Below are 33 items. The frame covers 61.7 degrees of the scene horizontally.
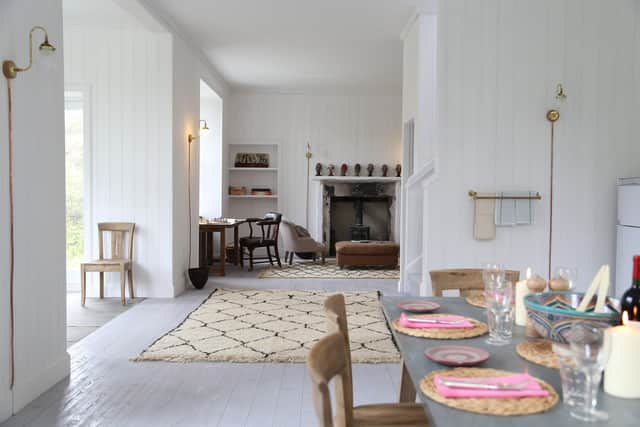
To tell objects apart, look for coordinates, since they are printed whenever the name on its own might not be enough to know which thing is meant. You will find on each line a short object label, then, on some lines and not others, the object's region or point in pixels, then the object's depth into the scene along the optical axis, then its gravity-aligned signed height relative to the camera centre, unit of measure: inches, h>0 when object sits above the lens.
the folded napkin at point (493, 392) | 49.5 -17.7
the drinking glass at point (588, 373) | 45.7 -14.7
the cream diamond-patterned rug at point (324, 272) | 303.1 -42.7
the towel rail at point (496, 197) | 175.6 +1.7
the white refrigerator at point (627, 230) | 164.7 -8.2
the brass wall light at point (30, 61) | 111.0 +29.0
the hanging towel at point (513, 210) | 175.9 -2.5
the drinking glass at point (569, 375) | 46.8 -15.2
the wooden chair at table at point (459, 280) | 104.4 -15.4
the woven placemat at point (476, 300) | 88.2 -16.8
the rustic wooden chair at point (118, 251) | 222.5 -23.1
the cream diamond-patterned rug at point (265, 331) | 153.1 -44.1
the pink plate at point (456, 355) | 58.2 -17.4
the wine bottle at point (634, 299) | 61.7 -11.1
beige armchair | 339.0 -26.2
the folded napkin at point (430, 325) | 73.4 -17.0
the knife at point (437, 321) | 74.5 -16.8
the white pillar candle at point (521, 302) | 76.2 -14.2
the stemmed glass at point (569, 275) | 75.9 -10.3
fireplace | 395.2 -8.6
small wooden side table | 293.7 -26.1
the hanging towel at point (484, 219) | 176.2 -5.6
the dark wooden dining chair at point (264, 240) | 324.5 -25.0
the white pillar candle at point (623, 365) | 49.6 -15.1
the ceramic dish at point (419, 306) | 83.4 -16.8
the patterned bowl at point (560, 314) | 58.7 -13.0
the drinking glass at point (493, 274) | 77.6 -10.5
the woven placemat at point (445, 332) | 69.2 -17.3
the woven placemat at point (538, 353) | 59.0 -17.4
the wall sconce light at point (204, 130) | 293.3 +37.8
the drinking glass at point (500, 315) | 68.3 -14.5
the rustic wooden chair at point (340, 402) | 43.1 -19.0
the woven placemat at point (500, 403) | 46.5 -18.0
